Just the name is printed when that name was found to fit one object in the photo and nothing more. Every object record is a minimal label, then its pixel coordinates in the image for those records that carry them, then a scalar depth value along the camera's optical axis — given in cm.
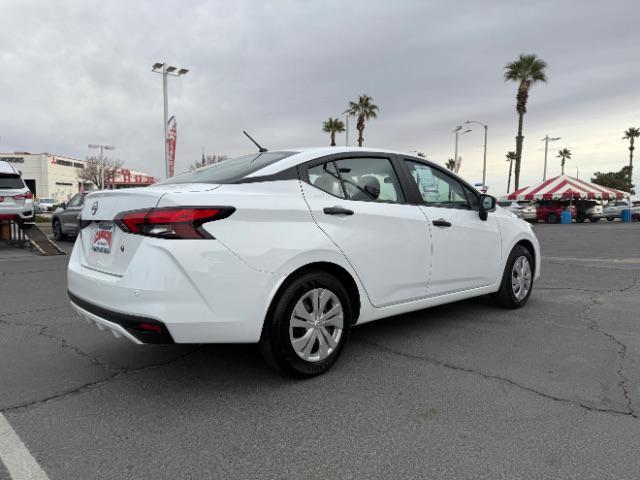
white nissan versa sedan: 270
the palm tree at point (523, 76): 3558
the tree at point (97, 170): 6869
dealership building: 8194
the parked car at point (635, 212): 3256
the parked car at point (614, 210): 3284
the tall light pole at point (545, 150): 5119
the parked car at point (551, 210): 3155
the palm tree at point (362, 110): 4091
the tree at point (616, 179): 8184
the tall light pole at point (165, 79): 2202
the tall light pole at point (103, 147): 4245
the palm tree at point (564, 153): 9431
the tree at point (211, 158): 5580
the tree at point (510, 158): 8038
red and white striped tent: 2965
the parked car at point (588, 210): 3145
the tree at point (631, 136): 6950
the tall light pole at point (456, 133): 4138
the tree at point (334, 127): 4578
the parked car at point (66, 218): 1368
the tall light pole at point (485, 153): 4319
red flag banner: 2245
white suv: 1155
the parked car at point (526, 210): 3141
